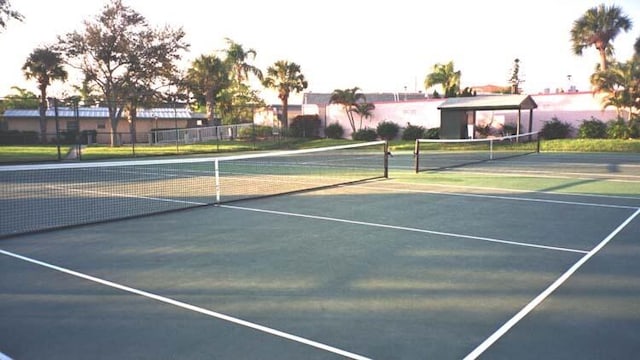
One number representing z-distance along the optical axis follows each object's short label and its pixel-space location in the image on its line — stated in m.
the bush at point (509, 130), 37.11
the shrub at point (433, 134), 39.19
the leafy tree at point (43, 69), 44.47
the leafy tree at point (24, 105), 41.92
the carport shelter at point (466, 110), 35.34
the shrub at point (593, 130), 33.41
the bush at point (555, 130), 35.69
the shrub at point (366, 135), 43.09
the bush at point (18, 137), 41.48
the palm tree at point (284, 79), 47.53
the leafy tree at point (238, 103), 48.88
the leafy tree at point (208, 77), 46.34
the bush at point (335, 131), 46.46
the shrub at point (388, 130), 42.94
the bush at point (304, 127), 47.59
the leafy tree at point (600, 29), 42.47
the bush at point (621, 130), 31.58
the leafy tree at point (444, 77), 51.12
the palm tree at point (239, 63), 50.94
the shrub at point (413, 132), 40.84
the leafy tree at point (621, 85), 31.38
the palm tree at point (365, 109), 44.31
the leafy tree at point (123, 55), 43.50
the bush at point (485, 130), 38.78
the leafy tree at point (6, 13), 31.92
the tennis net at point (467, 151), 22.72
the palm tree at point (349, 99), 44.19
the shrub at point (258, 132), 46.16
